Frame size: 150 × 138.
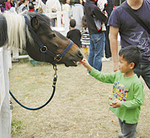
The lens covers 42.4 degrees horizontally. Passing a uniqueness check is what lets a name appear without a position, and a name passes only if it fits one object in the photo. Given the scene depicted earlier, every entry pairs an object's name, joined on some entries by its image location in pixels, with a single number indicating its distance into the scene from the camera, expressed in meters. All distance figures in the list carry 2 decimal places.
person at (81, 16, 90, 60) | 6.06
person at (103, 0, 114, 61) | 6.19
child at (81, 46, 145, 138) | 1.98
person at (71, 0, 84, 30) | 9.11
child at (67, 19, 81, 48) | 5.80
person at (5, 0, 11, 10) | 9.22
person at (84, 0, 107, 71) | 4.86
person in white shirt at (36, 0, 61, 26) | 7.15
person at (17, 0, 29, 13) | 7.15
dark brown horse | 1.90
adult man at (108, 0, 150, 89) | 2.42
